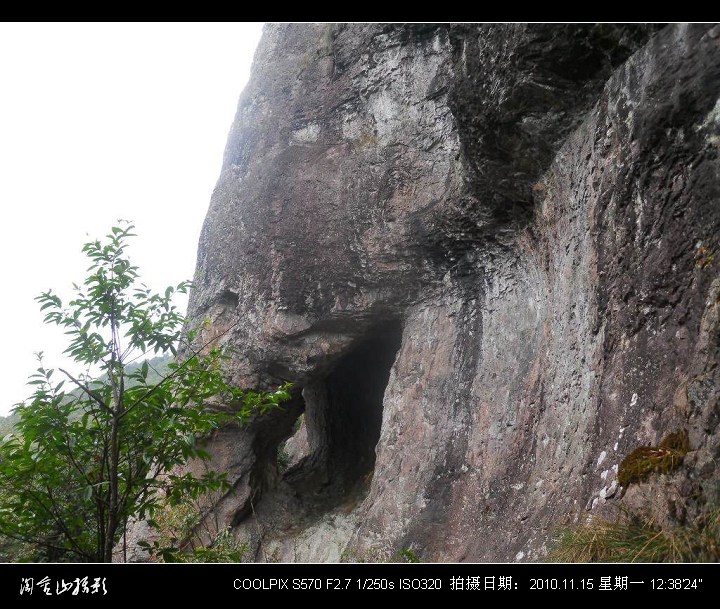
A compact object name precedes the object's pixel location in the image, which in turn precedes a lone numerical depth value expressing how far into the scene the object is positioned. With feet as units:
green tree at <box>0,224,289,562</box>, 11.46
